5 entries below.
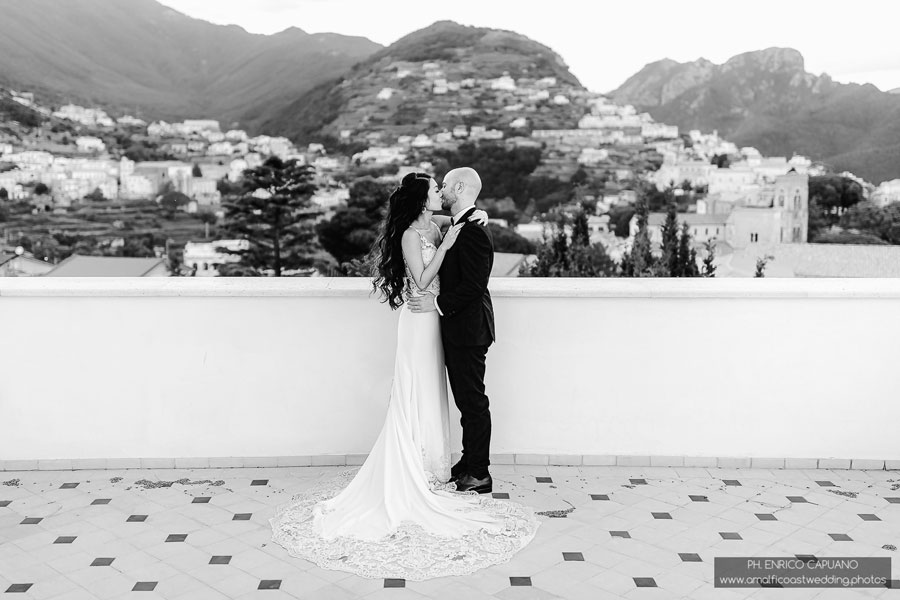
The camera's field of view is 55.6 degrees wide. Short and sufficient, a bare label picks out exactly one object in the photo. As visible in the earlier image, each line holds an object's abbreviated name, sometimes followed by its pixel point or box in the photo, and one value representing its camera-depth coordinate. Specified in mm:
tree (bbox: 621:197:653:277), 17547
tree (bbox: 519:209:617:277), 18016
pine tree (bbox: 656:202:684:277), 17734
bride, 2666
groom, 3041
